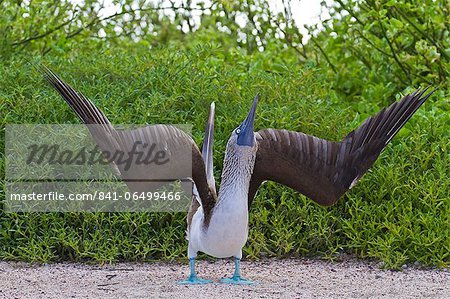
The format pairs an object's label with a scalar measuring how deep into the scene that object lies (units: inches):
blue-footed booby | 330.6
